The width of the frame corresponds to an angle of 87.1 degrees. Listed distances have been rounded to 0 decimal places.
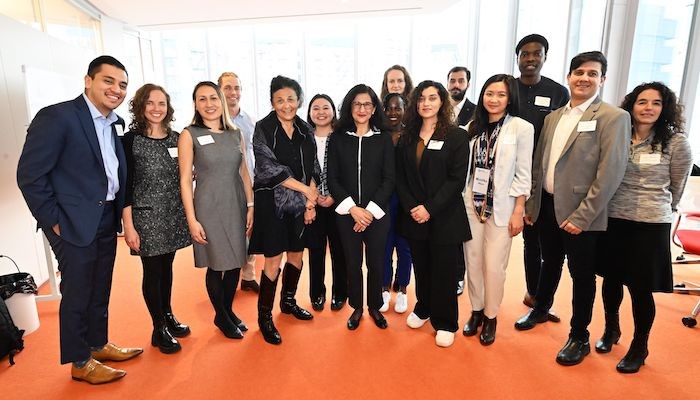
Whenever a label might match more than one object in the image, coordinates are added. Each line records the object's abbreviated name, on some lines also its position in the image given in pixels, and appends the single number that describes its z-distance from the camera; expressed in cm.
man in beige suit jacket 204
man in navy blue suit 180
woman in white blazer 224
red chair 280
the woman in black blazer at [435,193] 230
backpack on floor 233
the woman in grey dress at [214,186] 226
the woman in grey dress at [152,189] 220
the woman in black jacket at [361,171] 243
